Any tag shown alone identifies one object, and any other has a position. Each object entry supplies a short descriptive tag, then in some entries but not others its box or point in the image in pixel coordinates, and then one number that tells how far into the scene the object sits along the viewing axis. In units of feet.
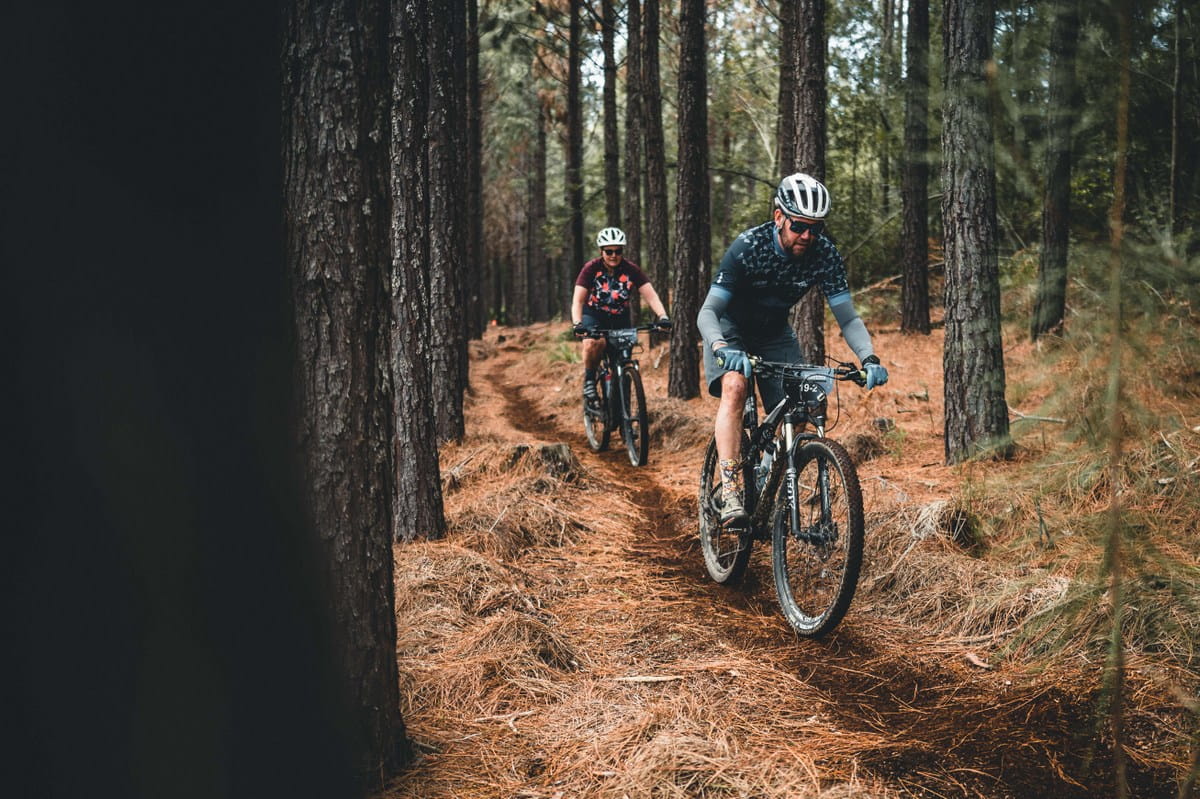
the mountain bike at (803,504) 13.01
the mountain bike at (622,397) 27.91
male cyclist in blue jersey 14.74
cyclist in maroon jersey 28.50
